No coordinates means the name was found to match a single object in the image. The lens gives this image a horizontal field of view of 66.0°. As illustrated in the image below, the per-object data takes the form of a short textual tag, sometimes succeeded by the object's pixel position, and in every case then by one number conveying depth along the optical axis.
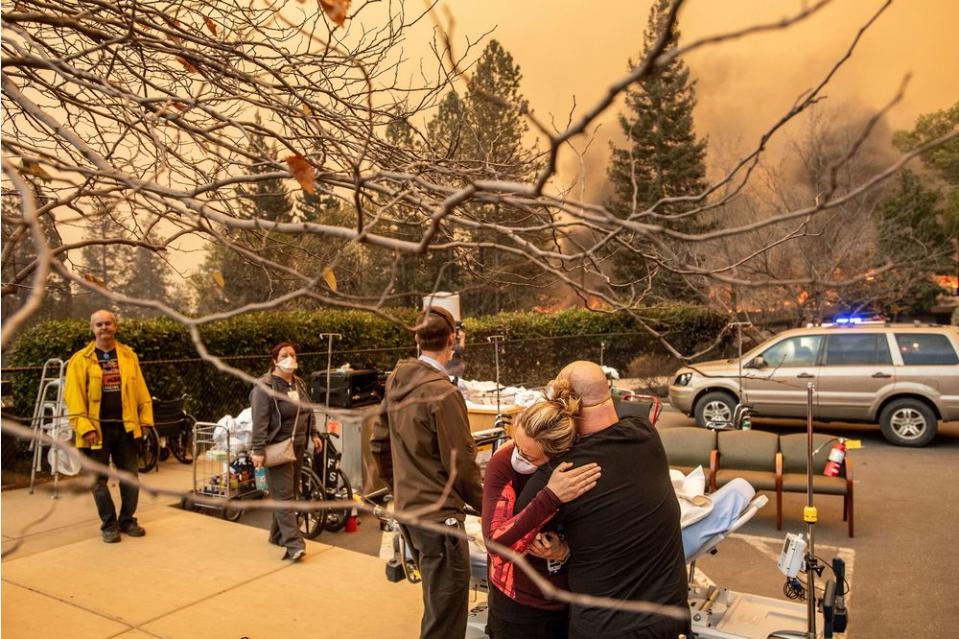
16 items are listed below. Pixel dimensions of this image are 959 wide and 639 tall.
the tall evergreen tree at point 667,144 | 31.75
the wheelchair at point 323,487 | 7.18
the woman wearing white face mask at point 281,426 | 6.22
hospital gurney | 4.16
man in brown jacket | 3.82
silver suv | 11.48
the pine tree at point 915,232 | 21.59
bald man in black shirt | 2.91
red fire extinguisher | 7.48
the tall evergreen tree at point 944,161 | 24.54
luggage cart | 7.43
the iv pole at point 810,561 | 4.00
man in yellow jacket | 6.41
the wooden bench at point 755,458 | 7.46
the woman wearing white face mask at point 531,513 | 2.90
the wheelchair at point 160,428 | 9.52
